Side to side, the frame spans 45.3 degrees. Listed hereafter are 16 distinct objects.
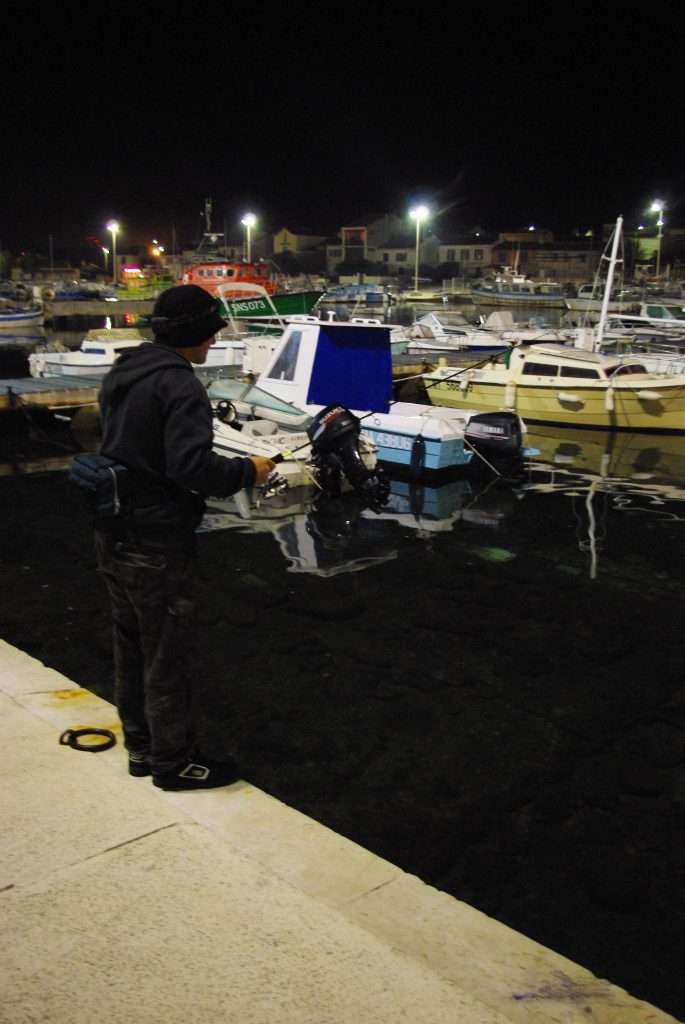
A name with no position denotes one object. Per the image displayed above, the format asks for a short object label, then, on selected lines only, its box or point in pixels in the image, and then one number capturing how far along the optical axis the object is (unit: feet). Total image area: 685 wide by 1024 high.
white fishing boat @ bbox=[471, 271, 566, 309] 236.43
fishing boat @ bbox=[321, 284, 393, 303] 254.06
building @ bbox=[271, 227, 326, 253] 446.60
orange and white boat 164.29
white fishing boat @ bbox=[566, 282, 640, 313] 189.04
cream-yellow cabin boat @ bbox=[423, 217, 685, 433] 69.00
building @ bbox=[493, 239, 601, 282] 371.76
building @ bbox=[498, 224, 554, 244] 417.67
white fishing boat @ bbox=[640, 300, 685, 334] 131.85
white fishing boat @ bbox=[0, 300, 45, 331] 182.91
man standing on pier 11.87
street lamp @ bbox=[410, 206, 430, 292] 203.45
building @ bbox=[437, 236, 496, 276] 402.52
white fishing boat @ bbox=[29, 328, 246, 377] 82.43
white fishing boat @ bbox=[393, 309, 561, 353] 103.86
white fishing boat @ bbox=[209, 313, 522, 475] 50.72
